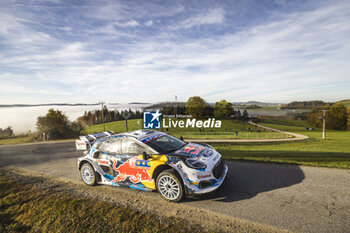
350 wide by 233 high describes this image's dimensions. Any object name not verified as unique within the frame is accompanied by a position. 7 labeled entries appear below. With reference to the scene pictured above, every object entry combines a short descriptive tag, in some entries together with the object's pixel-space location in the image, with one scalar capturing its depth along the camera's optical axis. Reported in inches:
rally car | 168.7
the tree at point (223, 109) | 3269.4
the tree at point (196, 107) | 2923.2
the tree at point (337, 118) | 2417.6
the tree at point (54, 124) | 1182.8
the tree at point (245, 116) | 3070.9
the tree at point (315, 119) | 2640.0
